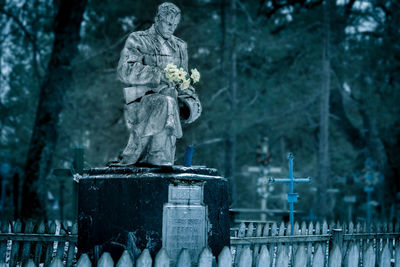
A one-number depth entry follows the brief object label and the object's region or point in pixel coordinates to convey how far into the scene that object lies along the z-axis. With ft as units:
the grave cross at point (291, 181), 30.97
